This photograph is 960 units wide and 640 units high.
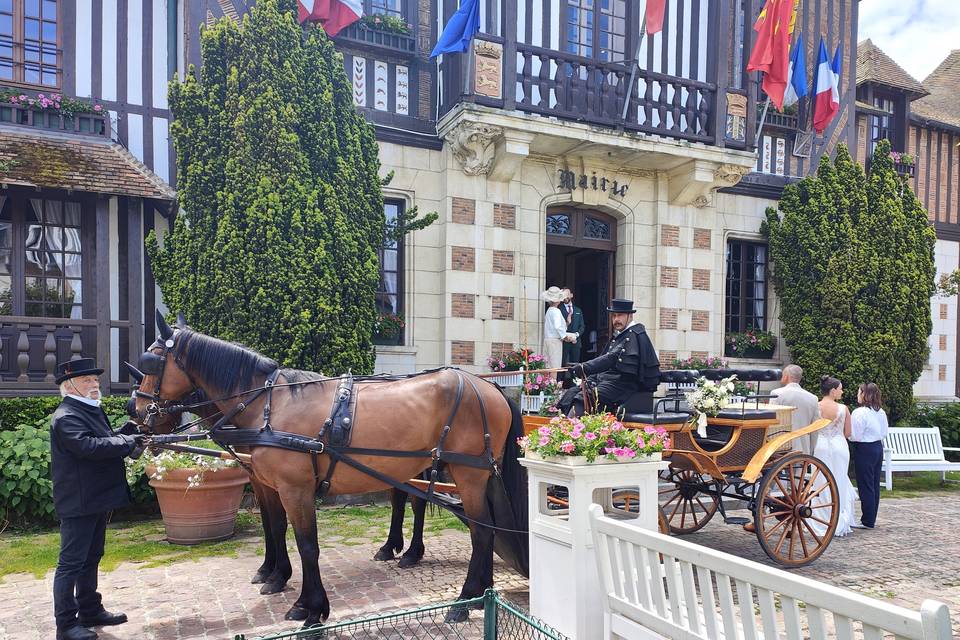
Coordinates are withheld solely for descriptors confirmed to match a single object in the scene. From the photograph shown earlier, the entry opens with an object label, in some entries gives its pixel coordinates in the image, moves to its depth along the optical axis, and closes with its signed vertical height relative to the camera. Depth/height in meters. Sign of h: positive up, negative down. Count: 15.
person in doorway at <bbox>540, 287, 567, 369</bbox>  10.98 -0.46
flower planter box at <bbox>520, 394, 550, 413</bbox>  10.26 -1.58
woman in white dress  7.66 -1.71
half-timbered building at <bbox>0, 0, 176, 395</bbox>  8.92 +1.69
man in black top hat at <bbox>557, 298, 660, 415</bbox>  6.08 -0.62
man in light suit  7.47 -1.12
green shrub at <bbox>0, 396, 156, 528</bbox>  7.19 -2.01
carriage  5.93 -1.49
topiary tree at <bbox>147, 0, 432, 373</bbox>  8.12 +1.21
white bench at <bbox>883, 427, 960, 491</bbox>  10.82 -2.51
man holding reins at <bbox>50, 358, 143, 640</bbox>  4.42 -1.32
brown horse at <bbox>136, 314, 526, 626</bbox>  4.75 -0.95
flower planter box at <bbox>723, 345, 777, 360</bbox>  13.57 -1.02
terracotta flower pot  6.64 -2.09
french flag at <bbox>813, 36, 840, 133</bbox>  13.05 +4.28
